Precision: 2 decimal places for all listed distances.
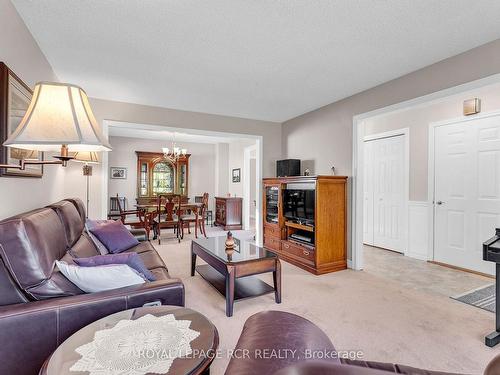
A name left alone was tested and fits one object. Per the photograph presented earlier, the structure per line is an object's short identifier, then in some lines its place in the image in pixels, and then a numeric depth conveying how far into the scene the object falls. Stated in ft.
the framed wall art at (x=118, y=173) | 23.62
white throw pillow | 4.77
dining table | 18.41
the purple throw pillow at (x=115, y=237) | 9.59
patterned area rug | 8.64
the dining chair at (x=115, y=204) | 22.70
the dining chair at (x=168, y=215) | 17.62
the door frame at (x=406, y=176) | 14.66
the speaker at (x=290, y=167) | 15.19
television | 12.33
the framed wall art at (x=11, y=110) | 5.54
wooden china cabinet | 24.54
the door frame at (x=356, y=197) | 12.21
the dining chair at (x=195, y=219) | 18.60
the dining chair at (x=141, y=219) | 17.56
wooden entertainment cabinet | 11.74
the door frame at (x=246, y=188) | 23.27
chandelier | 21.37
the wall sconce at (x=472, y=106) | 11.66
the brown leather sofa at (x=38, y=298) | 3.99
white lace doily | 2.99
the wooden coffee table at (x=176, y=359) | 3.04
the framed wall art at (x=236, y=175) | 25.73
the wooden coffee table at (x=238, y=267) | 8.05
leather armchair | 2.75
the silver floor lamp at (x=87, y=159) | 10.44
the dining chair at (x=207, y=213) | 26.70
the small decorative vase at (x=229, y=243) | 9.12
